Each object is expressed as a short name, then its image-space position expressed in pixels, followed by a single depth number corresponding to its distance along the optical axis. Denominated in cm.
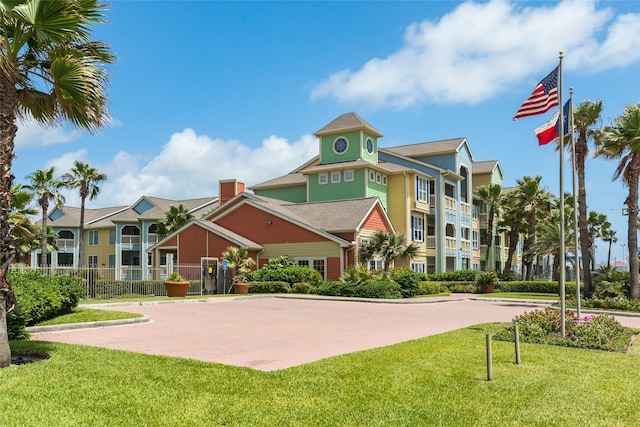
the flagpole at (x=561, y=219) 1304
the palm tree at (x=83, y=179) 4966
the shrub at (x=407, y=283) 3069
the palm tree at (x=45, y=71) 896
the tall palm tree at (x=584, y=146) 2802
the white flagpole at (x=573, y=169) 1453
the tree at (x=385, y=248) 3484
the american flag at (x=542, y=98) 1404
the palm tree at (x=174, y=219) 5138
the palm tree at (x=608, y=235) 8219
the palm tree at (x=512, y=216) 4869
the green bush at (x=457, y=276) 4291
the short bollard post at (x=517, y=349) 973
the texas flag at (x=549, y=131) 1390
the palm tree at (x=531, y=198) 4753
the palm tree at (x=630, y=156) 2538
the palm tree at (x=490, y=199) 5259
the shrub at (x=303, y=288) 3200
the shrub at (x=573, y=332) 1230
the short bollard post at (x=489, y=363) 843
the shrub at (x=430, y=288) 3266
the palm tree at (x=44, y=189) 4694
